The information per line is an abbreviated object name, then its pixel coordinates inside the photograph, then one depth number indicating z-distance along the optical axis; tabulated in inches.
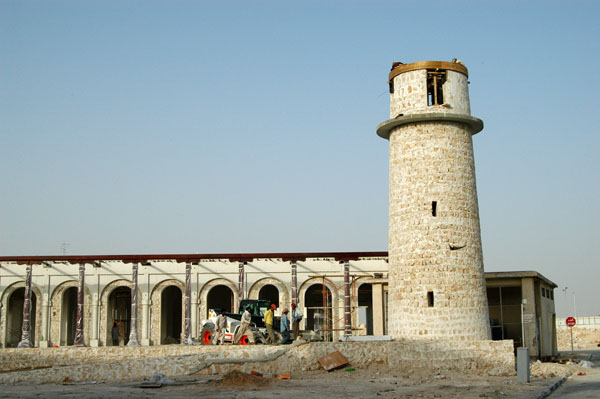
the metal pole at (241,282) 1245.1
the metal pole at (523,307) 1017.7
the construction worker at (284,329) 913.7
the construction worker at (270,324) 905.3
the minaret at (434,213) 829.8
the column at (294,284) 1268.5
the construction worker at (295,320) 935.0
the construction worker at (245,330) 927.7
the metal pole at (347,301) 1225.4
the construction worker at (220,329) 971.3
